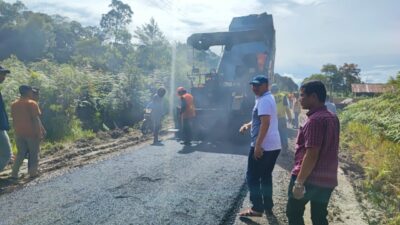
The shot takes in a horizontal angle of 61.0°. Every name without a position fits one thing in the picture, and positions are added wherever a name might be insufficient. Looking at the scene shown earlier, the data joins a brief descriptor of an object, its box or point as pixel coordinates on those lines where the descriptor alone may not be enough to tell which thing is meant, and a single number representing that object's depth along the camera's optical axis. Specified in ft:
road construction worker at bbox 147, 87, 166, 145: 31.50
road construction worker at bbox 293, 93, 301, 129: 46.56
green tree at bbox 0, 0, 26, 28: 131.05
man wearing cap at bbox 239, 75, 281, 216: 13.35
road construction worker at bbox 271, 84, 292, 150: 26.42
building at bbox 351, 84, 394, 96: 149.39
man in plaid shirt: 9.09
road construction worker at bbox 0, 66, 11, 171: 17.03
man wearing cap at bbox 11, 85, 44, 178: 19.33
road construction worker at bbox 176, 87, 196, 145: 30.09
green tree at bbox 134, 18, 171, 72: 92.33
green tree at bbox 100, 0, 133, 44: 230.89
